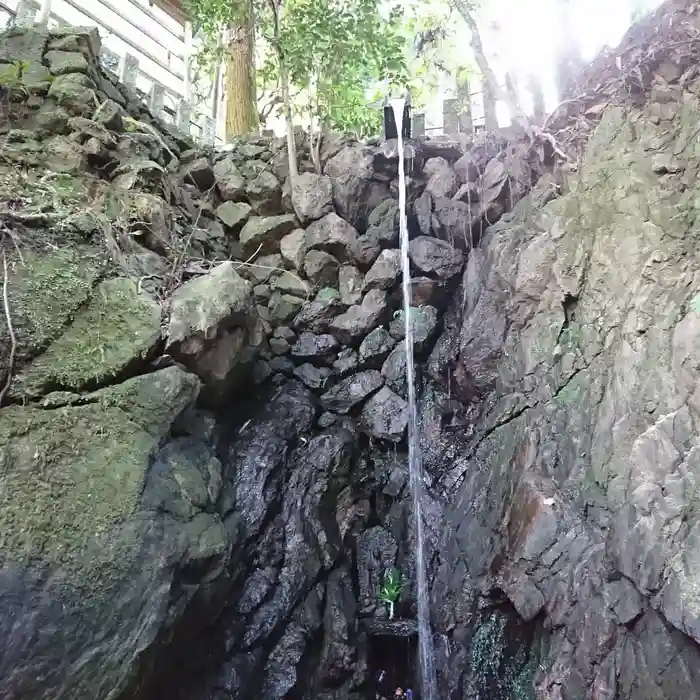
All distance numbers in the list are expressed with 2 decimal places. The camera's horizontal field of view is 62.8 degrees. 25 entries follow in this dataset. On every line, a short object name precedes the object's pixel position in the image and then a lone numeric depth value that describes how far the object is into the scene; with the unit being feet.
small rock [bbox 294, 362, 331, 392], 24.50
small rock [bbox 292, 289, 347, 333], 25.48
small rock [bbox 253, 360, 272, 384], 22.11
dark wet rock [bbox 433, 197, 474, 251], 26.14
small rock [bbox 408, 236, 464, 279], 25.70
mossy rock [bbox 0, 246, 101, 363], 13.79
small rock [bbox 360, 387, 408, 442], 23.85
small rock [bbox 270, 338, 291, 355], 24.76
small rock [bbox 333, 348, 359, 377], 25.04
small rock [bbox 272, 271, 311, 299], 26.13
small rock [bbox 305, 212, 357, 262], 26.32
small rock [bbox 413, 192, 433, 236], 27.04
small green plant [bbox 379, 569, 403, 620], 20.70
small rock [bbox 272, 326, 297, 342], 25.23
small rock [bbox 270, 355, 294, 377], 24.31
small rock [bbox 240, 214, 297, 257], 26.63
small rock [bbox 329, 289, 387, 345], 25.21
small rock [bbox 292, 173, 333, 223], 26.91
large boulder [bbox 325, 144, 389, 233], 27.25
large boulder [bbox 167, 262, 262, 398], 16.51
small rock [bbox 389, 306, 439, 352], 25.04
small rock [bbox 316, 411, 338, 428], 23.72
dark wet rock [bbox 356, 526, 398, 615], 21.09
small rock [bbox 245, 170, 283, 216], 27.73
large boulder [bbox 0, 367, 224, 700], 11.09
